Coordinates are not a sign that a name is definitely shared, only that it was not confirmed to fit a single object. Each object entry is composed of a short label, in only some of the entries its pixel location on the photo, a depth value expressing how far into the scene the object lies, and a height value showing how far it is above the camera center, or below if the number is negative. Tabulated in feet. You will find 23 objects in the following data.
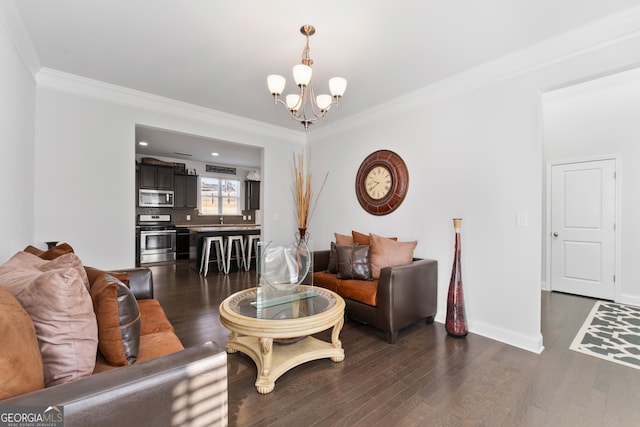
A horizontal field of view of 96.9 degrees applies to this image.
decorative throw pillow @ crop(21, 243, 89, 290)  4.69 -0.86
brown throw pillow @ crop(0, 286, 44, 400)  2.51 -1.32
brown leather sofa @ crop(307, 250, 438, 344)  8.43 -2.66
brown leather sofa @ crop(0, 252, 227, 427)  2.59 -1.81
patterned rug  7.76 -3.85
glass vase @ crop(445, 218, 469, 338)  8.91 -2.81
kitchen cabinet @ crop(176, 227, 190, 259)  23.03 -2.36
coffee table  6.14 -2.46
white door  12.85 -0.64
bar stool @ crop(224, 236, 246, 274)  18.35 -2.47
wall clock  11.68 +1.39
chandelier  6.87 +3.33
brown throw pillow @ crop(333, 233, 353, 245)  12.07 -1.12
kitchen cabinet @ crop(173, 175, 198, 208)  23.62 +1.87
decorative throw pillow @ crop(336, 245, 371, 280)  10.22 -1.79
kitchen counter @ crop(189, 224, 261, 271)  18.40 -1.40
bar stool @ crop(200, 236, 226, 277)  17.83 -2.50
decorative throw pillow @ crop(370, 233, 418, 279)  10.14 -1.45
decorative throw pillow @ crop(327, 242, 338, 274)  11.27 -1.91
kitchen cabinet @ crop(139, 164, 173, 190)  21.79 +2.85
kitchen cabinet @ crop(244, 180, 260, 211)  27.86 +1.74
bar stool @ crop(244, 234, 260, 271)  19.43 -2.24
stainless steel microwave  22.00 +1.17
